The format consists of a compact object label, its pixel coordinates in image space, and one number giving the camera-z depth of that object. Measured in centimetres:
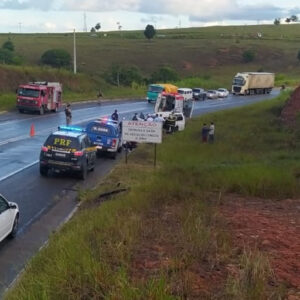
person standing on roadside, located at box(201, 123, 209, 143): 3670
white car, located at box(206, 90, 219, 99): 8744
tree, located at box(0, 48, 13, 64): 9038
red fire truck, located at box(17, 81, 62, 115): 5297
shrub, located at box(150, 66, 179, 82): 10538
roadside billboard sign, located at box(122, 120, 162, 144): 2489
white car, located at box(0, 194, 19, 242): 1448
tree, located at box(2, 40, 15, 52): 11326
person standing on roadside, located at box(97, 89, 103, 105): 7426
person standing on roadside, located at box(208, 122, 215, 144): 3644
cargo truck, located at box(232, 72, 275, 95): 9416
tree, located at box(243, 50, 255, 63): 14255
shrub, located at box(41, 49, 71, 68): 10338
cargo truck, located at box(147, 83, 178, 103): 7298
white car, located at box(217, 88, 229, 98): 8859
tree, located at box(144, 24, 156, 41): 16250
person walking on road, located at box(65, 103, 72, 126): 4345
